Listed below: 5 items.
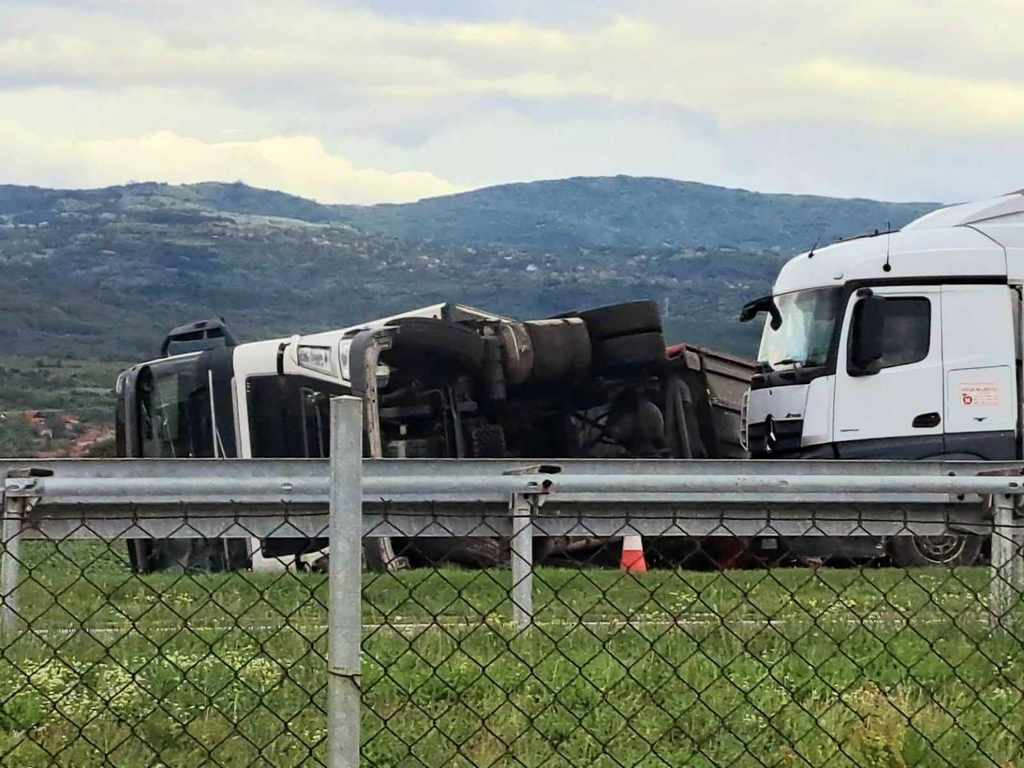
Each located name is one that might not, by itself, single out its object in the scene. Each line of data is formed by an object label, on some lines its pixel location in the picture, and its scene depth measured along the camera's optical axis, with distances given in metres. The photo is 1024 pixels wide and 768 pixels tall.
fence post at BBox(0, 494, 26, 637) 12.22
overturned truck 28.75
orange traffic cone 23.21
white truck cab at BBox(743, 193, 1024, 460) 29.47
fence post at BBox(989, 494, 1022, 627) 13.23
